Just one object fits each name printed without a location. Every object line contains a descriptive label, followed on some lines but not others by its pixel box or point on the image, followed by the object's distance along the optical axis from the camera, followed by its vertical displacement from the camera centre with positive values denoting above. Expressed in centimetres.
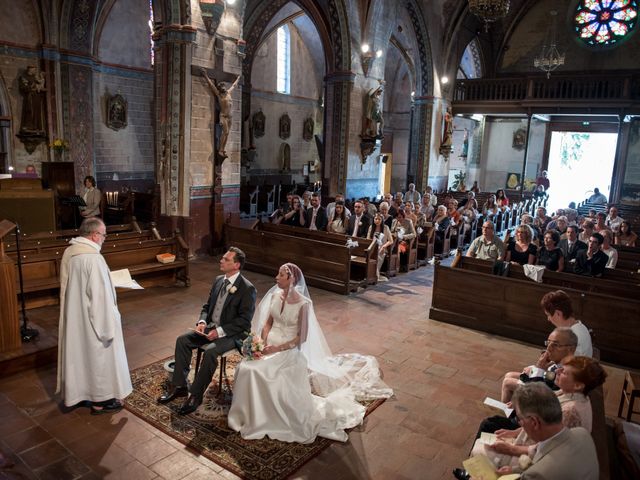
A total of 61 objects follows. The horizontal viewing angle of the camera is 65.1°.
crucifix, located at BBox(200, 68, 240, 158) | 1058 +102
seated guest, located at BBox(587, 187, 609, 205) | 1775 -99
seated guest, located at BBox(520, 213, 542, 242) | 998 -107
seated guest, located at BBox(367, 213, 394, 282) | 1000 -146
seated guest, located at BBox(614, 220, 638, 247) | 1012 -130
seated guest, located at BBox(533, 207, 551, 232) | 1144 -118
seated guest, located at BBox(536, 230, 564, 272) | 740 -125
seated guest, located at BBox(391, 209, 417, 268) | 1061 -147
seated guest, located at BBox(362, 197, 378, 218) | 1137 -110
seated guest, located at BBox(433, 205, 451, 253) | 1242 -147
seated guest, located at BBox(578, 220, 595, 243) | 894 -107
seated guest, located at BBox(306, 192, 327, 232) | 1095 -126
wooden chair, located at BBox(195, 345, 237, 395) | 490 -212
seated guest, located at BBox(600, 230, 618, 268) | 808 -130
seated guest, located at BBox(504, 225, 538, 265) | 753 -123
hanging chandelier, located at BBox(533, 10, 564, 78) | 2127 +535
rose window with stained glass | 1986 +605
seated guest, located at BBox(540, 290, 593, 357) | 445 -132
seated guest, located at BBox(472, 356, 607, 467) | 320 -149
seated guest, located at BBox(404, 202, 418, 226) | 1122 -112
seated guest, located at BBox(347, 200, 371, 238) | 1020 -123
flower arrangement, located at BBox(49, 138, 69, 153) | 1323 +5
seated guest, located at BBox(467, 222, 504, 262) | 807 -130
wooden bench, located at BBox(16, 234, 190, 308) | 713 -184
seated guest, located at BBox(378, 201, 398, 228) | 1066 -101
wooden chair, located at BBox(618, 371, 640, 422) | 454 -203
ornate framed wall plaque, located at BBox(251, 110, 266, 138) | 2092 +137
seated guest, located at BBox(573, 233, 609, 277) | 744 -131
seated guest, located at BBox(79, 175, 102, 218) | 1095 -106
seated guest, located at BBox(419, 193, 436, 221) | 1392 -122
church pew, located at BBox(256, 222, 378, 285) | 941 -172
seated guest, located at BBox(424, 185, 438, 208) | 1515 -110
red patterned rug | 403 -245
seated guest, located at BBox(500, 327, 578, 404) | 396 -147
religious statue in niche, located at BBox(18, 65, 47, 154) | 1348 +109
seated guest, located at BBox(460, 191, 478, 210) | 1467 -109
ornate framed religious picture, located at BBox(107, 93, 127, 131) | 1664 +127
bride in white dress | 441 -209
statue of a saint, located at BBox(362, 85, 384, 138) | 1566 +147
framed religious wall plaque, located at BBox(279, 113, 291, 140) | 2239 +135
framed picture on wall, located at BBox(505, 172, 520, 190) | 2453 -64
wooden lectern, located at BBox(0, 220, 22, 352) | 506 -161
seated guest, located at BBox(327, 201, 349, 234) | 1063 -131
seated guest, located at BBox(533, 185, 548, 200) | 1935 -96
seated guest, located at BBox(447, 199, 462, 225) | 1320 -125
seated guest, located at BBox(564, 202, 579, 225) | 1202 -109
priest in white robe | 434 -154
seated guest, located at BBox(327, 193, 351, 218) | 1076 -117
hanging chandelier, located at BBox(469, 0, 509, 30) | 1034 +327
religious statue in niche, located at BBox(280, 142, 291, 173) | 2269 +6
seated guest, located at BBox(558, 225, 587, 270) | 800 -121
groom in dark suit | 480 -167
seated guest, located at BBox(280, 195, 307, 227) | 1112 -128
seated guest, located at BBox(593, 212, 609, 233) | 948 -100
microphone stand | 568 -213
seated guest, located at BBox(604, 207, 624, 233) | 1150 -111
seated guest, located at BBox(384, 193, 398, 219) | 1250 -118
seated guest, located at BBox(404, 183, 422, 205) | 1555 -103
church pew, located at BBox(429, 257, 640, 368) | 645 -196
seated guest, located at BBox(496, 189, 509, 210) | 1607 -108
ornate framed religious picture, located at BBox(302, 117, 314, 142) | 2380 +137
